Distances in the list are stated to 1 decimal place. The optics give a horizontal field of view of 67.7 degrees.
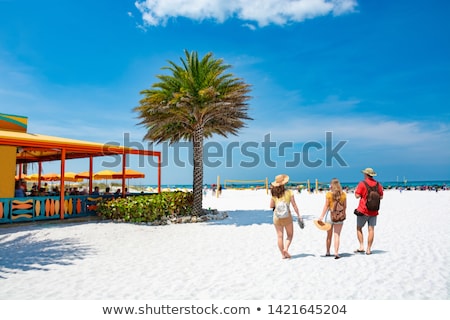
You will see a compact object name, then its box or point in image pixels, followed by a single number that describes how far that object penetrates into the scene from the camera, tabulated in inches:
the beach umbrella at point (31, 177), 1037.2
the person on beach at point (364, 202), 267.1
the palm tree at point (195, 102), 553.6
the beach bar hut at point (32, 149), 461.4
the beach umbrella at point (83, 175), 925.2
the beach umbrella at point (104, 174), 860.0
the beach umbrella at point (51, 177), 1019.9
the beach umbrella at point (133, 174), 761.0
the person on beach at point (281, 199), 257.4
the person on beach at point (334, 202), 259.4
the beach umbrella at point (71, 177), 991.6
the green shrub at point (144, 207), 506.6
